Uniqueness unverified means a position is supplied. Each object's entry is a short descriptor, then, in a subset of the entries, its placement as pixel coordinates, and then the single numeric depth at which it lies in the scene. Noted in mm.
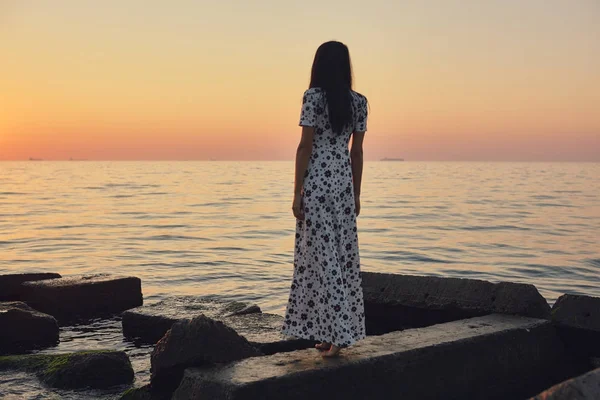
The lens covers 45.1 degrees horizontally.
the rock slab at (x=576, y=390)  2704
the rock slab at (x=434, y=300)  5730
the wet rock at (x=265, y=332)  5557
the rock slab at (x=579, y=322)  5402
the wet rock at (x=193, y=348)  4477
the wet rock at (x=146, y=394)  4781
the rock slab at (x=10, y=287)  8523
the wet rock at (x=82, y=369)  5332
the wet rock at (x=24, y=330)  6677
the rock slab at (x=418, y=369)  4031
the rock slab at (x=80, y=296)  7977
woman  4621
